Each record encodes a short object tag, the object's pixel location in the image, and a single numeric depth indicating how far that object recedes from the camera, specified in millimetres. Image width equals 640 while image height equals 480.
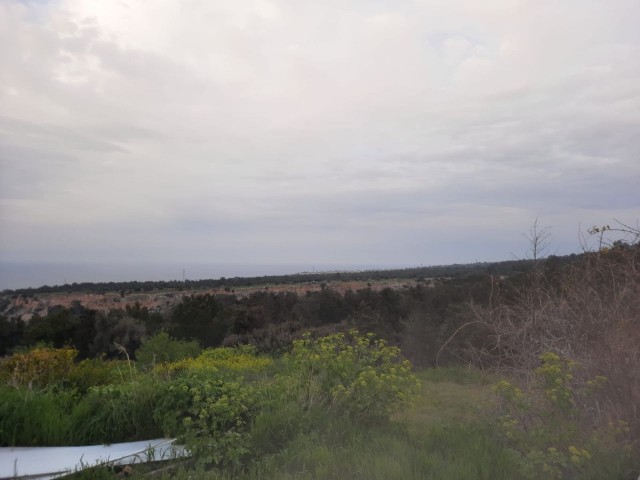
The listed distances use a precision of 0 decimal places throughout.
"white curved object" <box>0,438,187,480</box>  4684
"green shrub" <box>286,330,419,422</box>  5633
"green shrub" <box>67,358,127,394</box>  7068
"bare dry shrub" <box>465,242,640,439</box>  4766
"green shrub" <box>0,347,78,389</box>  6859
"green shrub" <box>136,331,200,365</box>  13203
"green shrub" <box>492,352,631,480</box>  3992
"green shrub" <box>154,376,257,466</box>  4891
